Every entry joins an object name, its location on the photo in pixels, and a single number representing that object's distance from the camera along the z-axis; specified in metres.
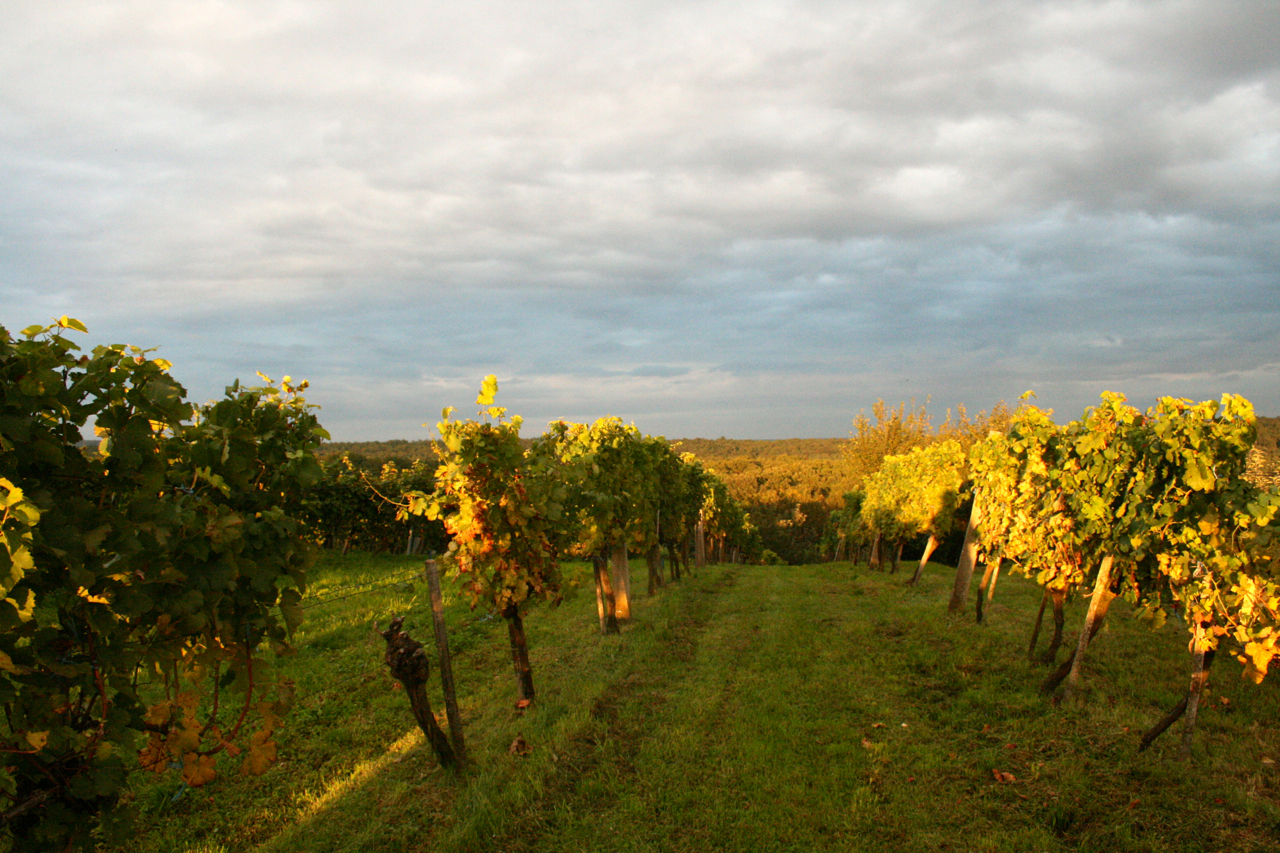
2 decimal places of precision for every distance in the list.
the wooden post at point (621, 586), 13.54
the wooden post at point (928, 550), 19.76
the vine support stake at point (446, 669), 6.41
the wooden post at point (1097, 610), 7.58
